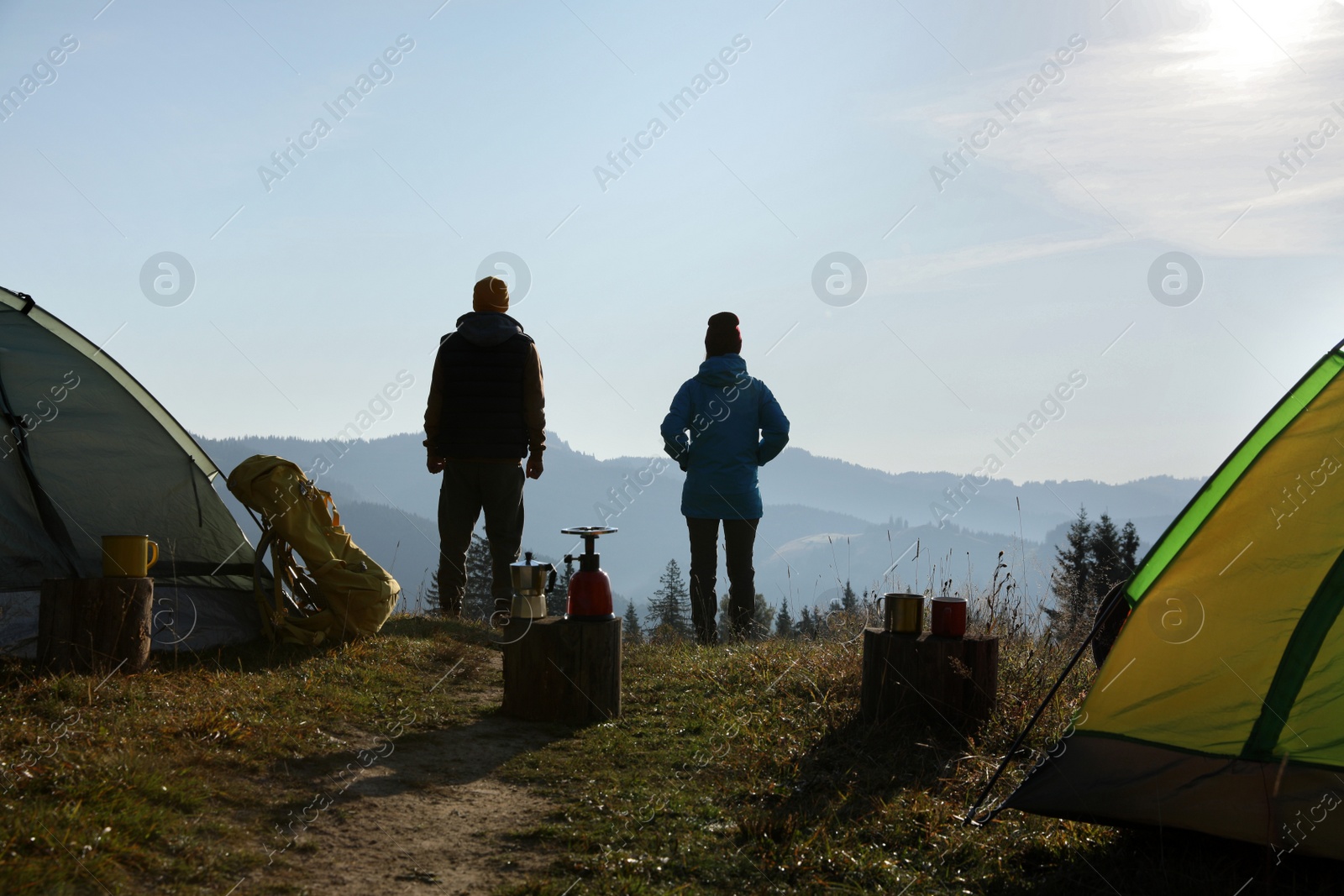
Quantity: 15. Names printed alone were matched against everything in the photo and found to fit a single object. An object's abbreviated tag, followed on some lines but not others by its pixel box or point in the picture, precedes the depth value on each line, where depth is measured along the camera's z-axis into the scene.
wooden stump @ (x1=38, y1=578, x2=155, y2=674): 5.28
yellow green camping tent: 3.71
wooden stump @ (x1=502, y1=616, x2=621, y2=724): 5.52
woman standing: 8.87
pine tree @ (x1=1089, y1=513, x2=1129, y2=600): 20.56
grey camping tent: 6.00
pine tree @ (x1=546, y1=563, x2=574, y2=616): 34.59
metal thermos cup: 5.37
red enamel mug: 5.34
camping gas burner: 5.55
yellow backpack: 6.60
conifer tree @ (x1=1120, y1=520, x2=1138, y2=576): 29.94
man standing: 8.13
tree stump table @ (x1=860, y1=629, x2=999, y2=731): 5.27
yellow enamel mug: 5.54
